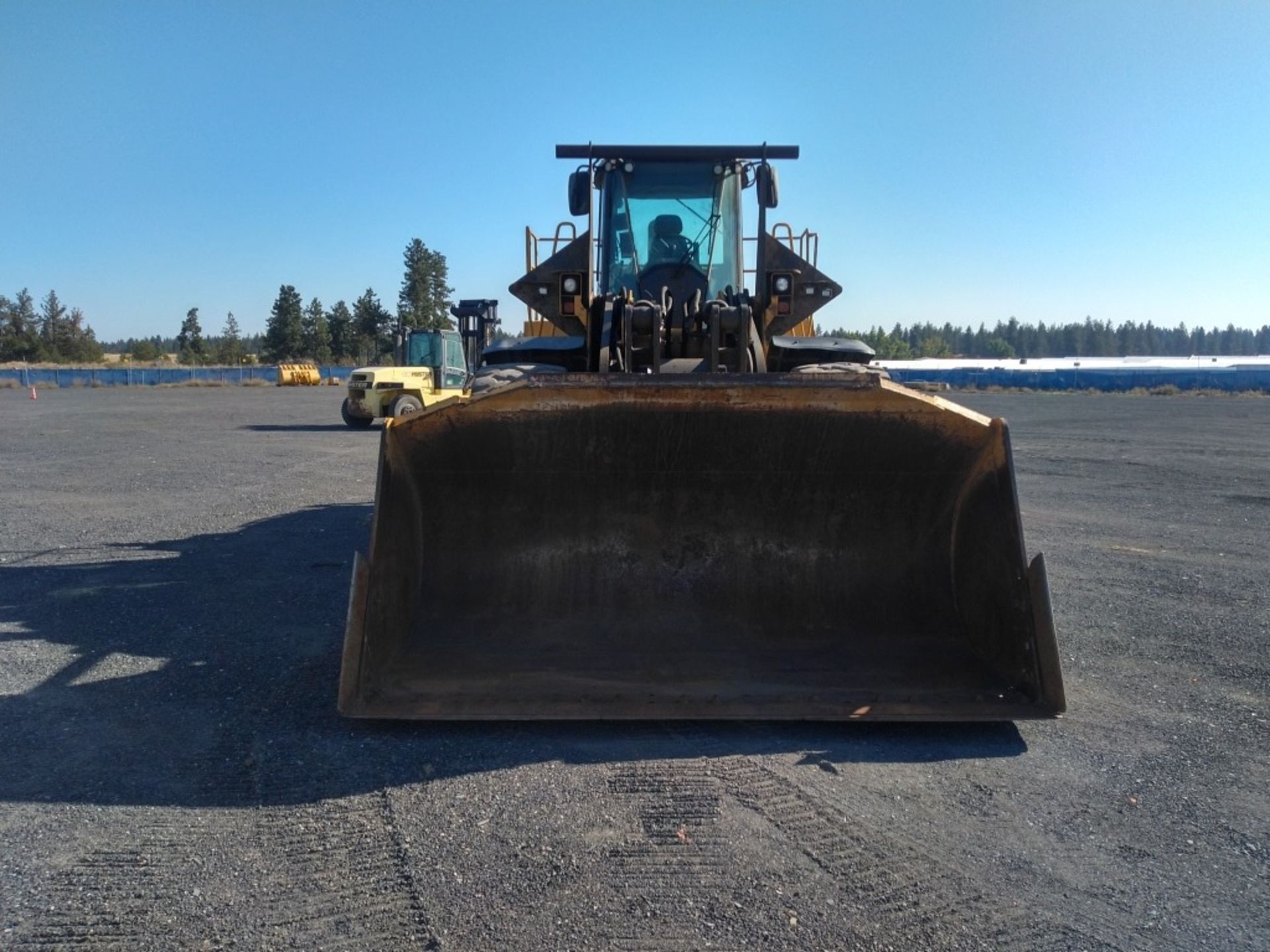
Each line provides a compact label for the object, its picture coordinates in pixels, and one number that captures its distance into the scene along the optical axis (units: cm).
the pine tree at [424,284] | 8175
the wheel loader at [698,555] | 427
